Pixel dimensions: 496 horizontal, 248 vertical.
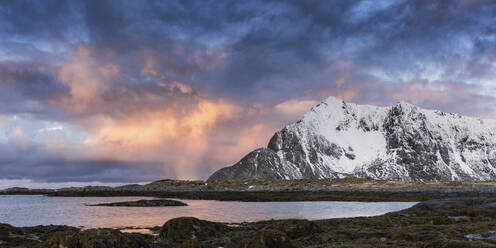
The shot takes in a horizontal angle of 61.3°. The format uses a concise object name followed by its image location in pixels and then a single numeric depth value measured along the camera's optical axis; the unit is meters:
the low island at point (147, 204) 88.06
